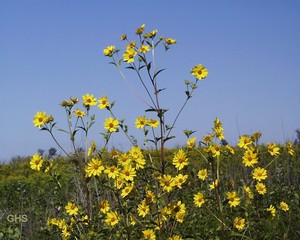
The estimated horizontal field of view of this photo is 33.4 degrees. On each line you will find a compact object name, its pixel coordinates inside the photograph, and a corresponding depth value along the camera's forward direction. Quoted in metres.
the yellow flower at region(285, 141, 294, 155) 4.09
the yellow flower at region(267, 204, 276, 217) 3.90
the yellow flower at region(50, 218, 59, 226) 4.28
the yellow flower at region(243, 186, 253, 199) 3.83
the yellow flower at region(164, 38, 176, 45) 3.94
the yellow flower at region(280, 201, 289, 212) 4.38
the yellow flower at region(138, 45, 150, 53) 3.78
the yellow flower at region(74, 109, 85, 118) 3.87
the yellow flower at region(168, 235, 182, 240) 3.35
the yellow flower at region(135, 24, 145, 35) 3.93
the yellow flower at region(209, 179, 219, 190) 3.46
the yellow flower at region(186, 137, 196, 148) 3.77
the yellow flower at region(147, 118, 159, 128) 3.68
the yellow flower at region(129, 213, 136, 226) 3.73
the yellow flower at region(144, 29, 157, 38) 3.90
